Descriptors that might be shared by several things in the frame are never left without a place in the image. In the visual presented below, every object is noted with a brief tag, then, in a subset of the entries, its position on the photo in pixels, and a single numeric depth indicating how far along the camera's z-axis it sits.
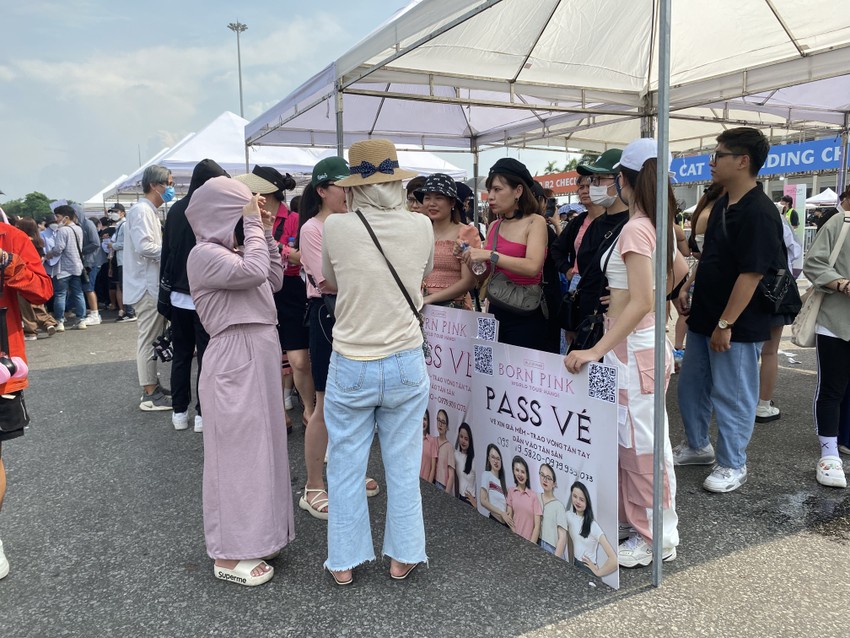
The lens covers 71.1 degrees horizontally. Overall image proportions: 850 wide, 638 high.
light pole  37.31
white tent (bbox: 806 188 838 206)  22.31
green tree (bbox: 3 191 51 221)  73.12
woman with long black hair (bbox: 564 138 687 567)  2.45
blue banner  9.95
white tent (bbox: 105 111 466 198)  9.74
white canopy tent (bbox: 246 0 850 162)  4.28
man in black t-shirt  3.11
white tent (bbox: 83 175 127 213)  16.58
